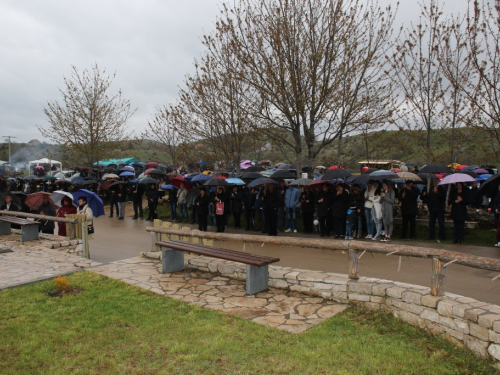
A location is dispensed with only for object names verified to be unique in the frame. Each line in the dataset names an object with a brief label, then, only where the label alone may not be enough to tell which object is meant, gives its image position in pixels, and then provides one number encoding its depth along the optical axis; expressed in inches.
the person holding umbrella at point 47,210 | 453.4
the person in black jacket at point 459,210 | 412.8
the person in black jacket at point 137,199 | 692.7
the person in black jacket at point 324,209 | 473.7
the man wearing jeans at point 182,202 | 631.8
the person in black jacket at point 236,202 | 562.3
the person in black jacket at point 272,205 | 491.2
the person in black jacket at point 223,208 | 524.5
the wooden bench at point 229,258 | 254.7
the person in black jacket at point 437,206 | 434.3
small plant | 270.3
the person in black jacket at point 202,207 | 530.0
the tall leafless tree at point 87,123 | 915.4
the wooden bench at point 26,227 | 422.9
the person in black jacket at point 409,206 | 447.5
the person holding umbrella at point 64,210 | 443.3
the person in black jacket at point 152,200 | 649.6
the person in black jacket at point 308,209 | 511.5
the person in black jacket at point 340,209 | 458.3
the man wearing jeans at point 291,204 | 518.1
